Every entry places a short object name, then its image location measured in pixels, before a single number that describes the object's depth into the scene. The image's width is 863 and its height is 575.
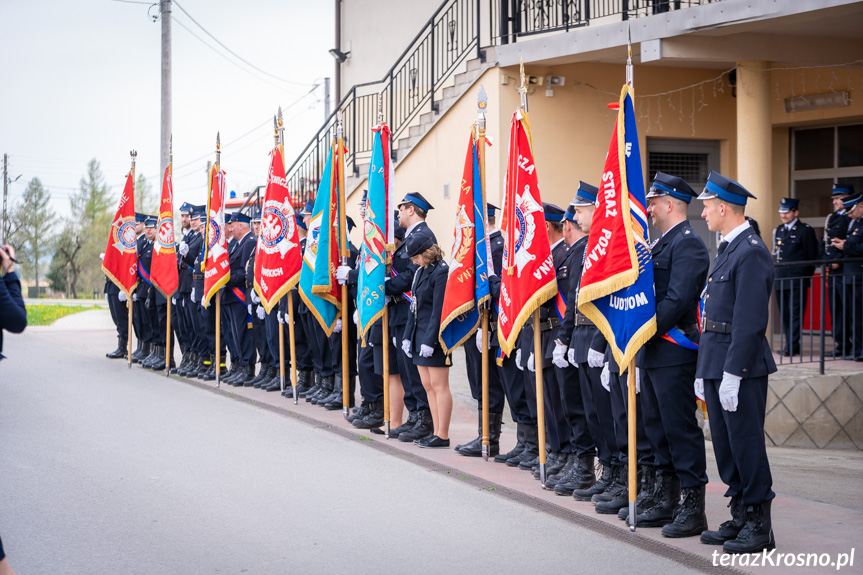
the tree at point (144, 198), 69.19
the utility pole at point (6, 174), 58.35
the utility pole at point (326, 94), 43.81
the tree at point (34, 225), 63.09
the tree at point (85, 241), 62.81
